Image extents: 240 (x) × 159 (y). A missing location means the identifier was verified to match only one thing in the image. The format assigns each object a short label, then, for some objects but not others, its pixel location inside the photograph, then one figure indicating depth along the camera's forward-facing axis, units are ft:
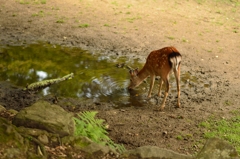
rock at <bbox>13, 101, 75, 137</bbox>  23.41
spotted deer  43.39
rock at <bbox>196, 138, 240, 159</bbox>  23.77
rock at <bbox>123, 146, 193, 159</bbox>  23.78
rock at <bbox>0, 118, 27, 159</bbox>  19.51
